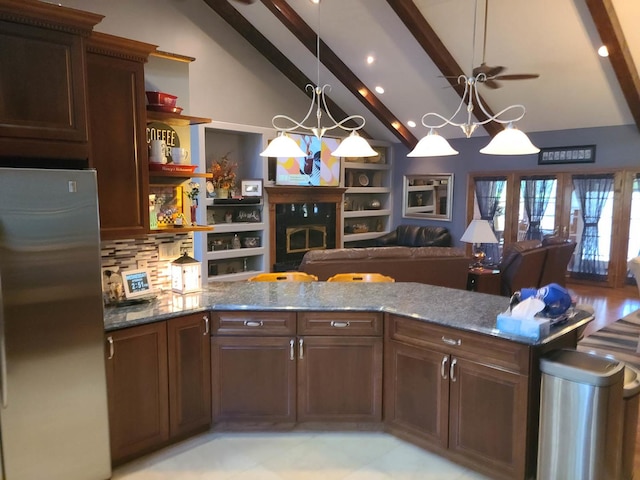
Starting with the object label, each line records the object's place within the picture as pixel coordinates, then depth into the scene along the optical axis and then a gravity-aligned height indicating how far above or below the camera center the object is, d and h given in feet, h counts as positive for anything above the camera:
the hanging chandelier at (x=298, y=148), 11.82 +1.29
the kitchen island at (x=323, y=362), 9.10 -3.33
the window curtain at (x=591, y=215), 26.40 -0.84
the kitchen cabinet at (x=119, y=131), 9.47 +1.39
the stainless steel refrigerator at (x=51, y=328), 7.47 -2.07
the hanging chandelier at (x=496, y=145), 10.38 +1.23
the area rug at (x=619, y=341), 15.49 -4.96
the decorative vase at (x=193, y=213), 12.11 -0.34
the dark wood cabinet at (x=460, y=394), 8.38 -3.67
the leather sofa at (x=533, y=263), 20.58 -2.81
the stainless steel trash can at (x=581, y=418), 7.73 -3.55
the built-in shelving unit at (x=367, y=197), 33.94 +0.22
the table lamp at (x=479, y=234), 21.43 -1.51
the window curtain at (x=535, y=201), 28.32 -0.06
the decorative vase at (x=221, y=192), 25.99 +0.40
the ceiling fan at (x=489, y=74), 17.40 +4.70
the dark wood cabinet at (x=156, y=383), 9.06 -3.64
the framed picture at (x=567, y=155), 26.25 +2.52
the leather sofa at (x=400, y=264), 17.56 -2.39
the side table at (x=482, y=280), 20.77 -3.44
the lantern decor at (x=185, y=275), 11.22 -1.74
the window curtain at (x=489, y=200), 30.45 -0.01
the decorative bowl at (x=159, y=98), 10.91 +2.30
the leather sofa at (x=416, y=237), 32.32 -2.57
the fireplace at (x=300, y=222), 28.30 -1.36
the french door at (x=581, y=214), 25.57 -0.82
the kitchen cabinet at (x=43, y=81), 7.59 +1.95
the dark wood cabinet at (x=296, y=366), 10.26 -3.57
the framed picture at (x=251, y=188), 26.76 +0.67
